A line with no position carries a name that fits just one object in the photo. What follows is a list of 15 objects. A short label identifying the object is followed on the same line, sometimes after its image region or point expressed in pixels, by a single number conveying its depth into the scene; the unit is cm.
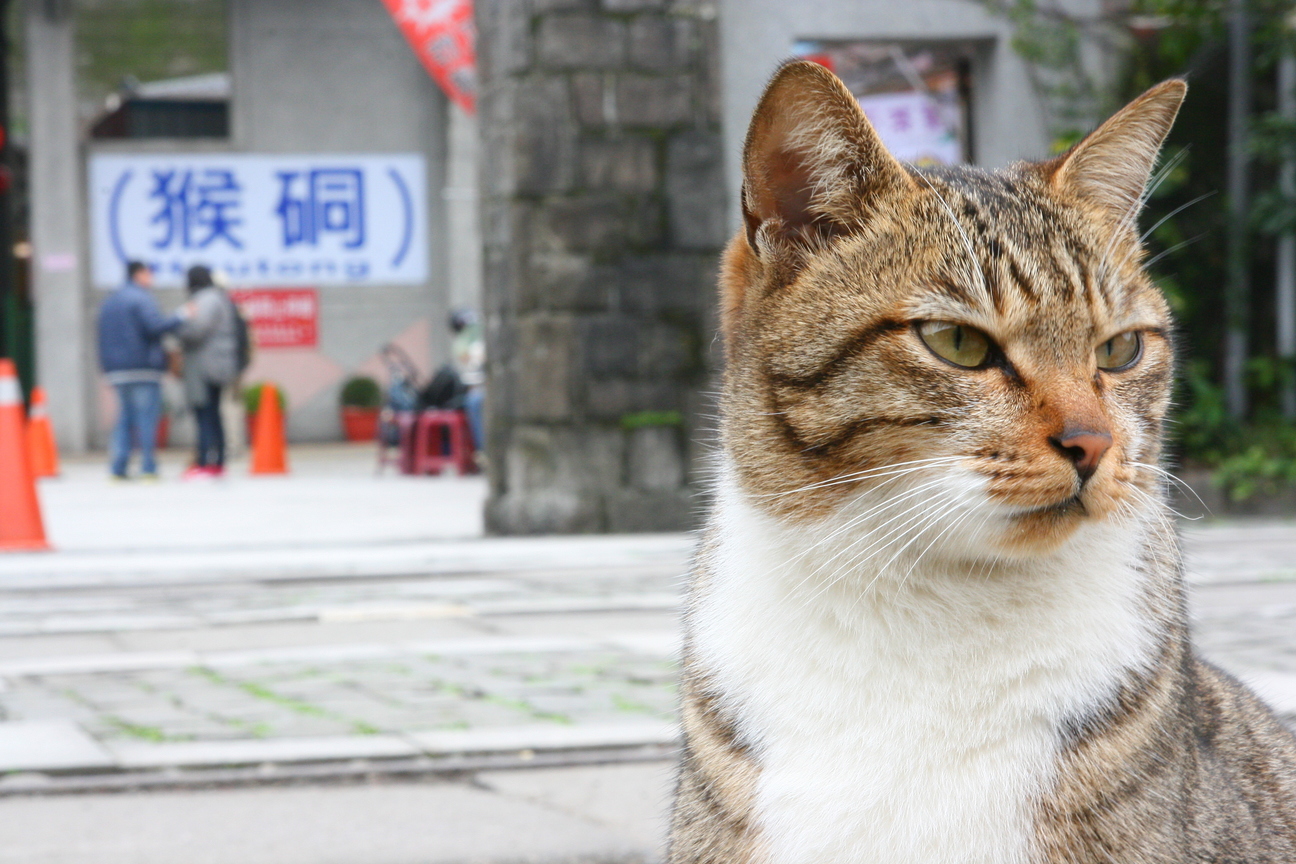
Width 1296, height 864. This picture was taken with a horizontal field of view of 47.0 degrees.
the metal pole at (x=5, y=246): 2116
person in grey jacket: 1510
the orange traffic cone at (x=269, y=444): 1642
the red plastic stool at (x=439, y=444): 1580
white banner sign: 2152
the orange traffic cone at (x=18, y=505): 937
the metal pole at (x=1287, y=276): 1090
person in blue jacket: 1438
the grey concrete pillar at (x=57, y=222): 2092
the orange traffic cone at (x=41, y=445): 1645
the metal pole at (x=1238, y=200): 1100
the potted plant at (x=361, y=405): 2233
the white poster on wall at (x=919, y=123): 1186
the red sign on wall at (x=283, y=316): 2231
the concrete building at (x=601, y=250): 977
